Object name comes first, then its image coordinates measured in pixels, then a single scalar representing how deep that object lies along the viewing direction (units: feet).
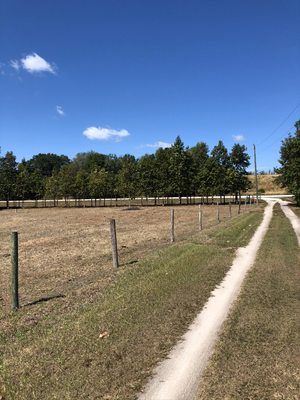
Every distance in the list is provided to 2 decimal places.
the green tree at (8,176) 268.62
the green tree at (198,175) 228.63
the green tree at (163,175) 225.76
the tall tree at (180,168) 224.12
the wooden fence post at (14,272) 28.91
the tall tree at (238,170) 226.38
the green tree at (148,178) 228.22
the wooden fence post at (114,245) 41.98
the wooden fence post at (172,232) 61.41
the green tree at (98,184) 258.57
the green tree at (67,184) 268.41
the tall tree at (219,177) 225.76
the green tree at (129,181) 230.89
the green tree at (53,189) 270.46
